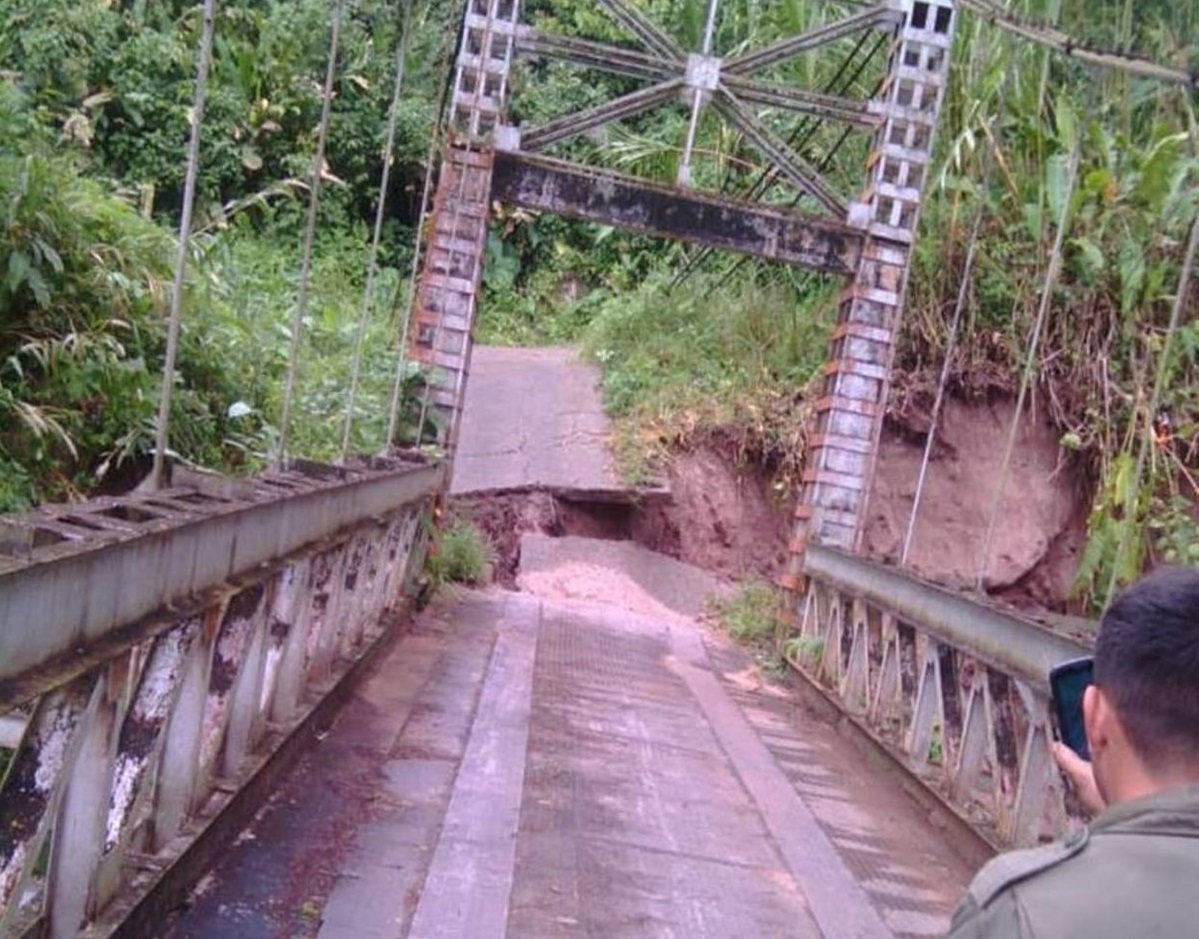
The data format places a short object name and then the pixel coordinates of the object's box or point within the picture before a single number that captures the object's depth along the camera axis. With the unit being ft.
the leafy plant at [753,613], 36.37
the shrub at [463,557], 35.76
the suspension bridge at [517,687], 10.16
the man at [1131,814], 4.01
